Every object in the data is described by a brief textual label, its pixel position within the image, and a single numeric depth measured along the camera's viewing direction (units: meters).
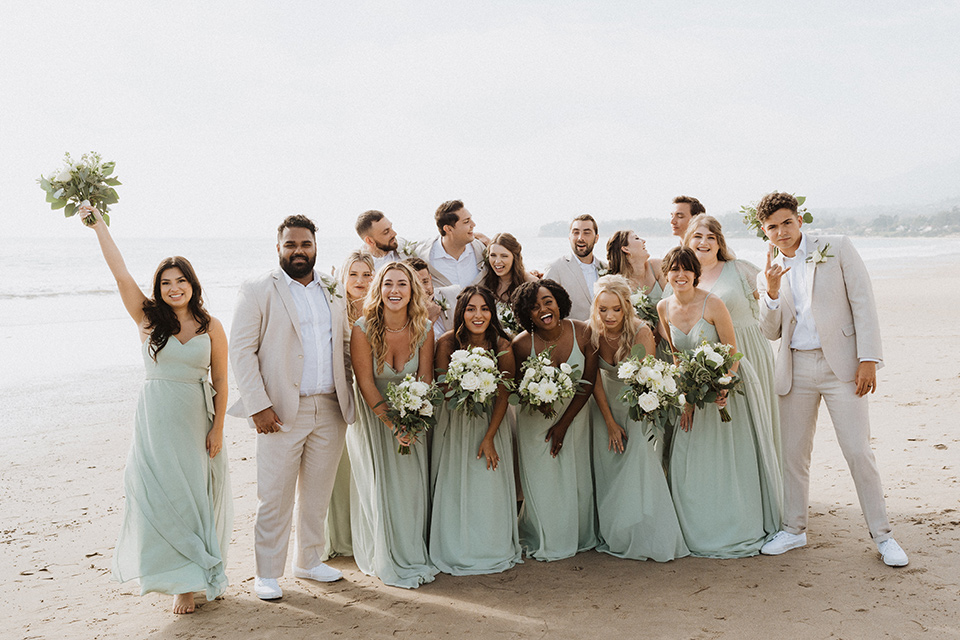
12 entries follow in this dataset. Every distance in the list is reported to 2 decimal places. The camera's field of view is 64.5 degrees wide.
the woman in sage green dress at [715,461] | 6.23
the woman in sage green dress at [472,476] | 6.09
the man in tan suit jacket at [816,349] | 5.86
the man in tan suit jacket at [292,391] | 5.66
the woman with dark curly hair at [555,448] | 6.24
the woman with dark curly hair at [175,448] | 5.31
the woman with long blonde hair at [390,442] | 5.93
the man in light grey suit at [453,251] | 8.01
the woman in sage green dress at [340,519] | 6.59
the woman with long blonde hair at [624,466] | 6.16
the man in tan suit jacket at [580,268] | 7.92
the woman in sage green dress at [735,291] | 6.83
